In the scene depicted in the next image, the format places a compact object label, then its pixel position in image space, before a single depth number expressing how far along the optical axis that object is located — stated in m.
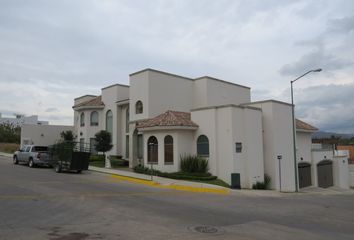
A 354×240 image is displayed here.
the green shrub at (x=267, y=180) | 26.61
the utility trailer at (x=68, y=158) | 25.12
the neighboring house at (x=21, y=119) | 92.46
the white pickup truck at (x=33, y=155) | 28.00
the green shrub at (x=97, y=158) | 34.38
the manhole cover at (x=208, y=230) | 9.24
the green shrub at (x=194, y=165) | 25.36
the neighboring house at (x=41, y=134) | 46.41
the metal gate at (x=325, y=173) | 35.79
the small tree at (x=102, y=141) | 32.81
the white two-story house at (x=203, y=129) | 25.16
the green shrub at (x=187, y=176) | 23.97
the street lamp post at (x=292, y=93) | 24.13
